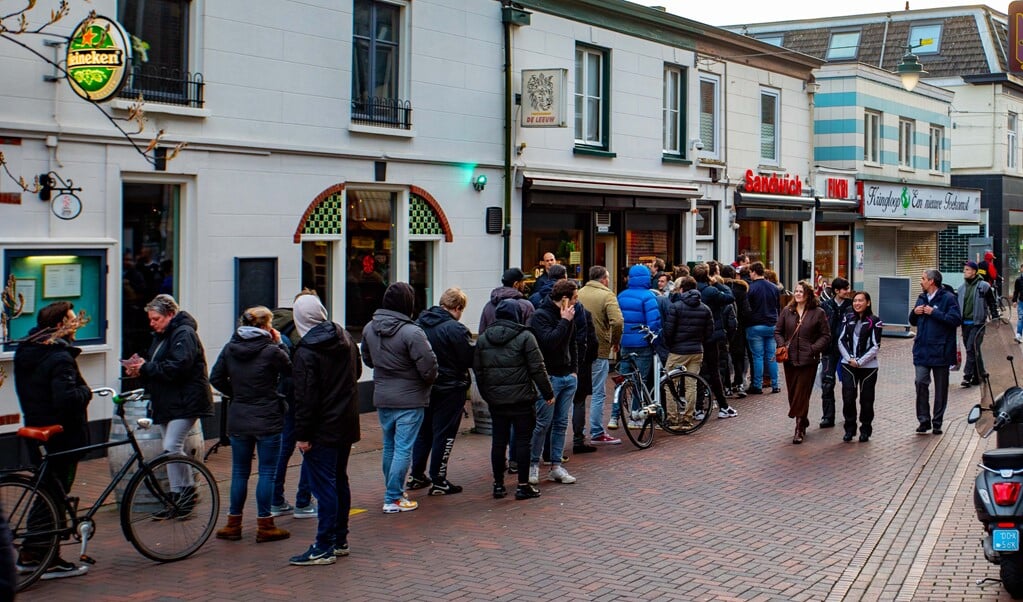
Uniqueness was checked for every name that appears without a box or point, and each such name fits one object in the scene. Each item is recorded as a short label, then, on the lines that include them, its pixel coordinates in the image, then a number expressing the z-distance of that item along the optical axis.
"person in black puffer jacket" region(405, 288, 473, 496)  10.50
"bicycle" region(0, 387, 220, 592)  7.43
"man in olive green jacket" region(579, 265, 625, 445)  12.45
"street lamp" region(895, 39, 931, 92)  28.16
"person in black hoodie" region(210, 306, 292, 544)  8.67
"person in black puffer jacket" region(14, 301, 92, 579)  7.99
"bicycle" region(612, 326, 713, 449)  12.81
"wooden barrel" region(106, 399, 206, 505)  8.95
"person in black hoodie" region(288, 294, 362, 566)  8.13
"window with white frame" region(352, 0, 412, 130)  15.34
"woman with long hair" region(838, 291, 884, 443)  13.16
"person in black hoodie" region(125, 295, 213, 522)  8.87
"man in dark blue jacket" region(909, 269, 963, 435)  13.65
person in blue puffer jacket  13.34
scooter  6.82
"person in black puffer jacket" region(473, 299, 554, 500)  10.16
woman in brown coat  13.20
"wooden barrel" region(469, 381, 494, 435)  13.55
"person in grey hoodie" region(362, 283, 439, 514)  9.55
